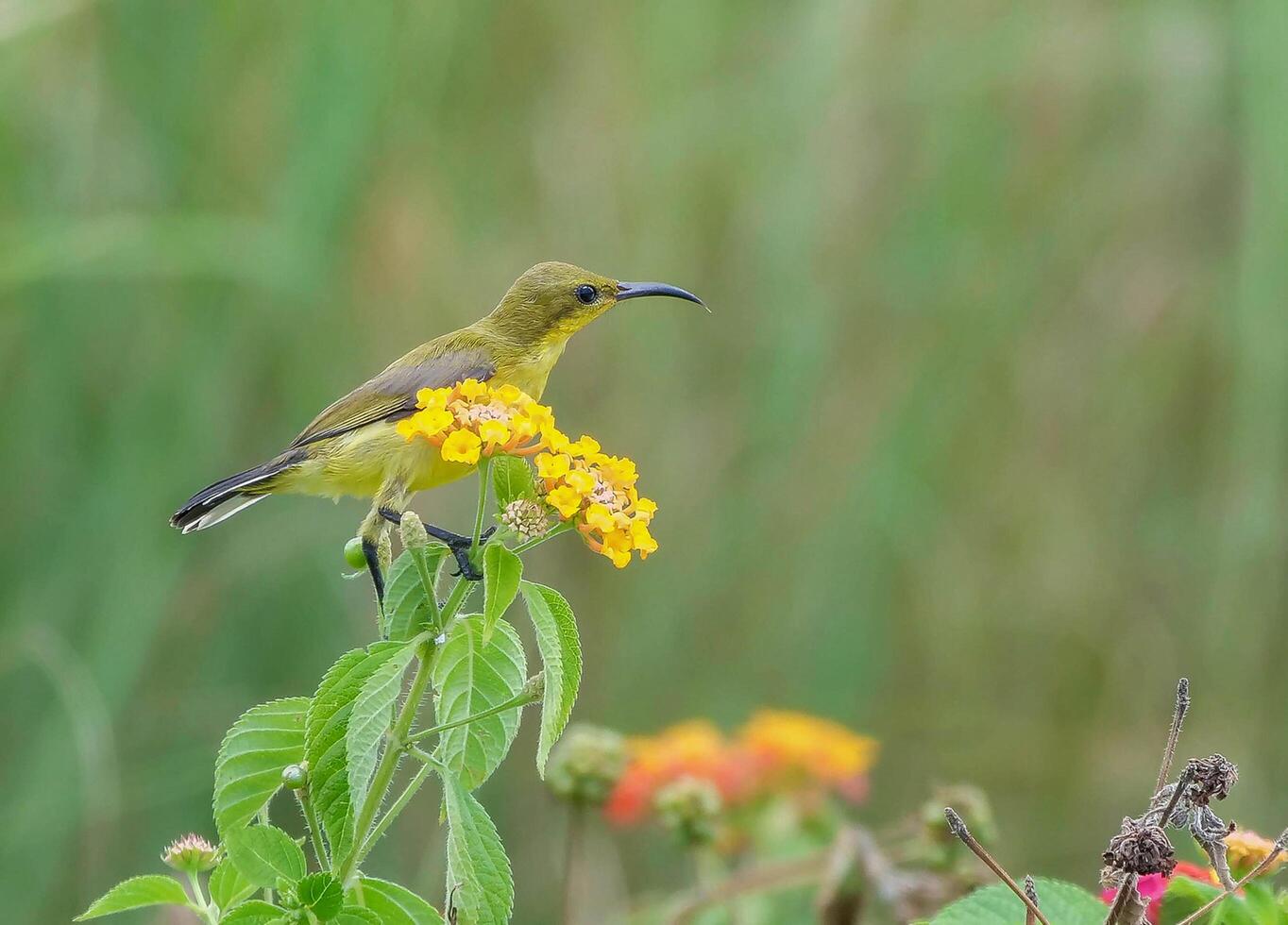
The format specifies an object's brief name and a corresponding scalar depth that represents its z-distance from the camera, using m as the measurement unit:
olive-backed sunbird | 4.22
